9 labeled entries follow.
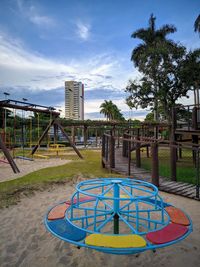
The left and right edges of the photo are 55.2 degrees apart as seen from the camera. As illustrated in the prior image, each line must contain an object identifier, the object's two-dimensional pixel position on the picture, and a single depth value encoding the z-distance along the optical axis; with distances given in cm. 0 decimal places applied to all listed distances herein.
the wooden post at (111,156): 871
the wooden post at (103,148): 1057
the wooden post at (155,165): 630
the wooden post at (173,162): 737
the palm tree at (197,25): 2506
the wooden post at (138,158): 986
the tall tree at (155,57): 2069
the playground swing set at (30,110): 910
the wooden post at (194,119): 997
